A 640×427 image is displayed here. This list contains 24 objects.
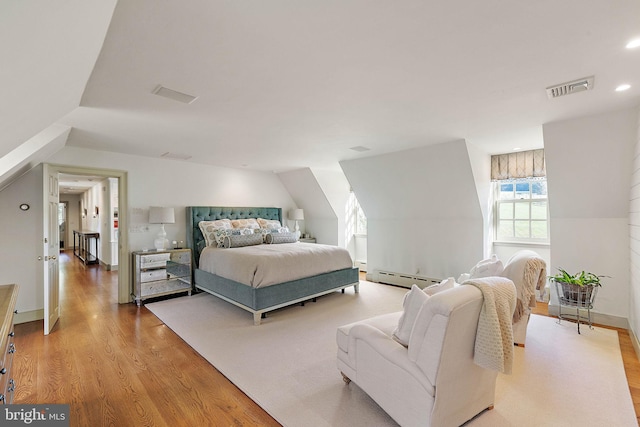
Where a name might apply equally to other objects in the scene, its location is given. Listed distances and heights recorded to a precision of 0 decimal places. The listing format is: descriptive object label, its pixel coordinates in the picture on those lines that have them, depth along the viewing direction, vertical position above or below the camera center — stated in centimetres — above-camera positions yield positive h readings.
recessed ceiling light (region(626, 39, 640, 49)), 178 +102
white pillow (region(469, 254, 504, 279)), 277 -56
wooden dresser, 134 -59
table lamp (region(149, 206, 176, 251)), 479 -8
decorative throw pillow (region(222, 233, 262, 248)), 497 -46
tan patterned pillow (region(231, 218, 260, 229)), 565 -19
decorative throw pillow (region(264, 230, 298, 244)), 545 -46
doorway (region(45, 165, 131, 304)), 461 -34
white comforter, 389 -72
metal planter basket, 333 -99
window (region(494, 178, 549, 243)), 478 +0
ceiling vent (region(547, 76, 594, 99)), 231 +101
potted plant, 333 -89
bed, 380 -103
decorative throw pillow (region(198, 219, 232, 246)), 518 -25
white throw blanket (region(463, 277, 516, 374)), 163 -69
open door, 336 -37
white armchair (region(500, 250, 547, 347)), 269 -64
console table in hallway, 844 -94
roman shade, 453 +73
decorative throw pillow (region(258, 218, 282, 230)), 602 -22
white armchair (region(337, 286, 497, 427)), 160 -93
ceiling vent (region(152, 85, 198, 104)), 237 +101
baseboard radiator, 524 -126
